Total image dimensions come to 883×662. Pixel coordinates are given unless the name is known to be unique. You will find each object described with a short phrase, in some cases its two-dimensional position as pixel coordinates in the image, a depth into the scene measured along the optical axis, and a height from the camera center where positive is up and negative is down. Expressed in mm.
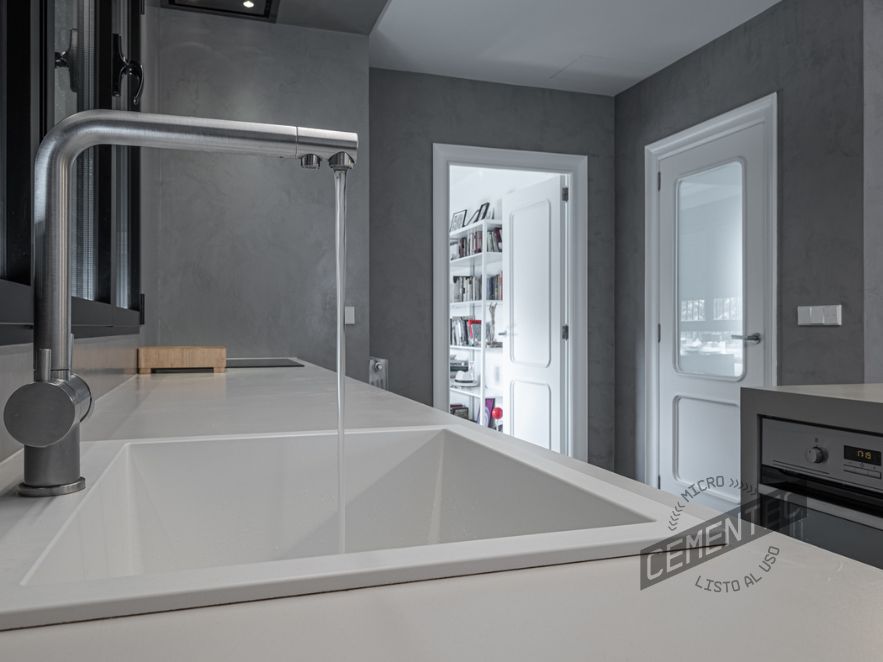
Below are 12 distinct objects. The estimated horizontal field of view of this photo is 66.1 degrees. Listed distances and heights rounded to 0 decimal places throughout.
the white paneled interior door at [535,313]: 4059 +54
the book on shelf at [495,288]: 5415 +275
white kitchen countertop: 296 -144
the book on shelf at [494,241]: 5472 +656
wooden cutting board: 1981 -102
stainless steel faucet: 491 +28
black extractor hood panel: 2730 +1299
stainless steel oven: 1427 -374
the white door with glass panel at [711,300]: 3049 +102
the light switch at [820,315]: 2595 +22
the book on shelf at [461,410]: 5834 -765
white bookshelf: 5520 +98
